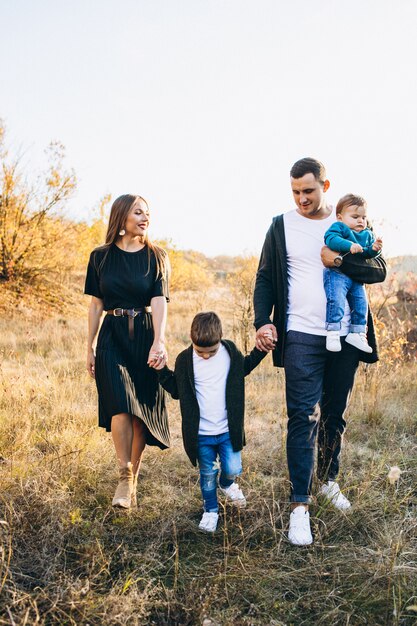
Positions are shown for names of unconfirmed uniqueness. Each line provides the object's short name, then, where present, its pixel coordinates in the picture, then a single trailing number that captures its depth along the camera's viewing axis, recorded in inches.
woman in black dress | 129.8
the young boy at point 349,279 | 116.8
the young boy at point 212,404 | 120.5
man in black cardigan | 120.4
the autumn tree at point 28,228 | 491.5
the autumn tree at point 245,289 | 293.7
